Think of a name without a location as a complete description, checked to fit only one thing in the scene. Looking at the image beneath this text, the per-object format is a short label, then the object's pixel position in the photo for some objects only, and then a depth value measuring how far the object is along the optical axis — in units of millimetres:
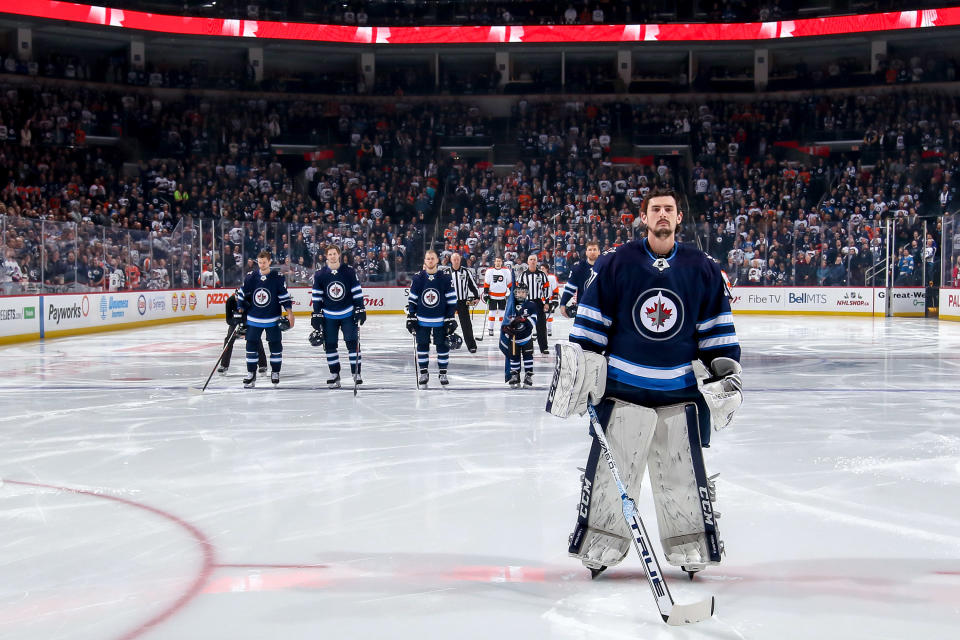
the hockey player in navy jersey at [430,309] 9336
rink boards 14830
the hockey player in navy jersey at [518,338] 9219
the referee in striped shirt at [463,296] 12828
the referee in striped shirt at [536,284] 10180
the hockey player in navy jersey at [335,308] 9242
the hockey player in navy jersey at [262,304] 9344
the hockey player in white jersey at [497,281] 15102
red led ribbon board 28672
